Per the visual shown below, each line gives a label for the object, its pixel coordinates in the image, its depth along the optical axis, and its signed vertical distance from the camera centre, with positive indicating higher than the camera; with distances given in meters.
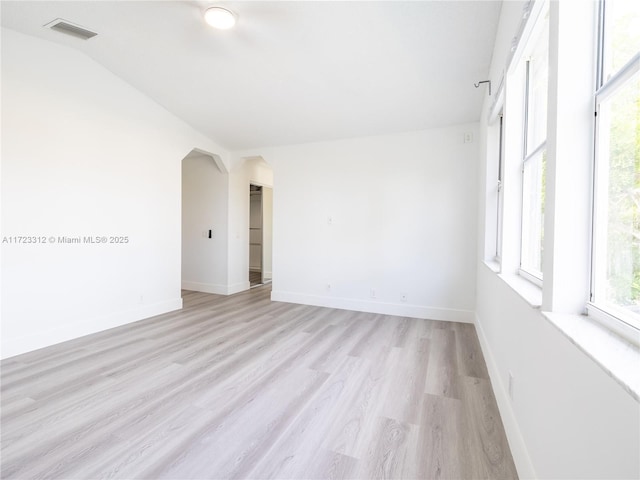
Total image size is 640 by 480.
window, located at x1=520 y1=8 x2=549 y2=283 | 1.74 +0.49
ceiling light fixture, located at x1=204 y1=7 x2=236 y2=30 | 2.40 +1.76
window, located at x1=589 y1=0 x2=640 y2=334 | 0.84 +0.21
